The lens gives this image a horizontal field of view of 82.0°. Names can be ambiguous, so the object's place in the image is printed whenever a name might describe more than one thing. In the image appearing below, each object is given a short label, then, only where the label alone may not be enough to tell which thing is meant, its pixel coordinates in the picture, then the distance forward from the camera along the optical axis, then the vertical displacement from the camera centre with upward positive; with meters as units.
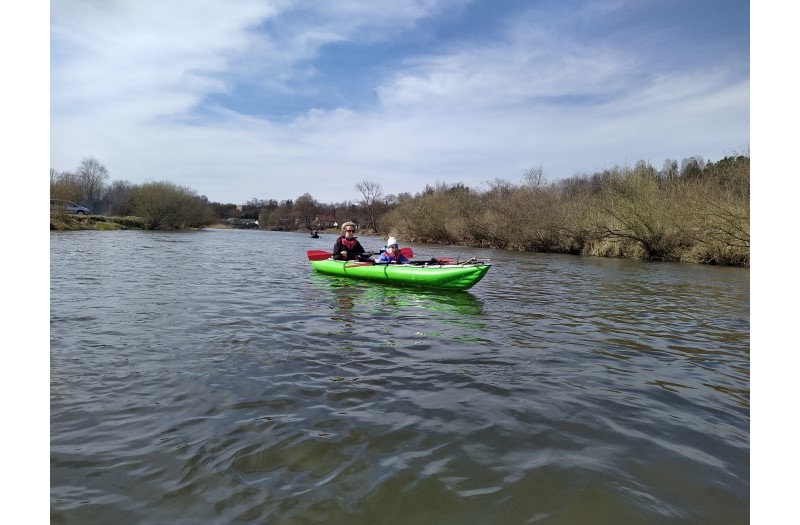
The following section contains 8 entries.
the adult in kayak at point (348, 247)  12.90 +0.18
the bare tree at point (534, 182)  33.29 +5.48
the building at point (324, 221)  103.19 +7.33
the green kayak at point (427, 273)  10.17 -0.46
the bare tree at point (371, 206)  79.80 +8.23
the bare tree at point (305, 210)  104.31 +9.78
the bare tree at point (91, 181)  72.00 +11.11
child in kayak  11.82 -0.04
